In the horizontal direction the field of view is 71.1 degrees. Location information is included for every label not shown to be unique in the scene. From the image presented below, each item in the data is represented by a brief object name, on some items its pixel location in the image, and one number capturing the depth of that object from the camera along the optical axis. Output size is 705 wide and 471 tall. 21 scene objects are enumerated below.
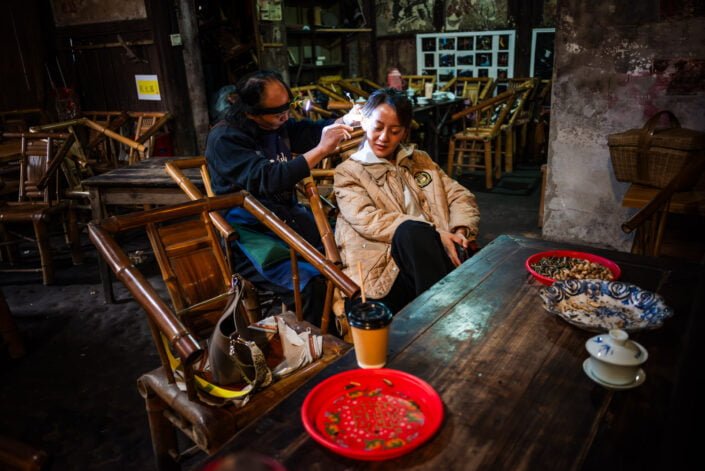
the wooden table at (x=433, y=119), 6.55
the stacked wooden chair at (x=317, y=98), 5.52
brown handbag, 1.39
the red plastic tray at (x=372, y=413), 0.95
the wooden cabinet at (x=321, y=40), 8.33
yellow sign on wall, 6.14
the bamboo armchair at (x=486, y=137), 5.82
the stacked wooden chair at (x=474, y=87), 7.79
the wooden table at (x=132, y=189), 3.20
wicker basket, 2.62
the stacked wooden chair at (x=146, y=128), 5.18
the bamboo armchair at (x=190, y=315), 1.33
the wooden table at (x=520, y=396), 0.91
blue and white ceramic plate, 1.32
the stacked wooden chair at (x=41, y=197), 3.67
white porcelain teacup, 1.08
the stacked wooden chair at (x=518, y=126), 6.37
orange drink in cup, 1.15
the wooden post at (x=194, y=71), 5.64
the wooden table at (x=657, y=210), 2.37
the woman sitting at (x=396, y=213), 2.11
